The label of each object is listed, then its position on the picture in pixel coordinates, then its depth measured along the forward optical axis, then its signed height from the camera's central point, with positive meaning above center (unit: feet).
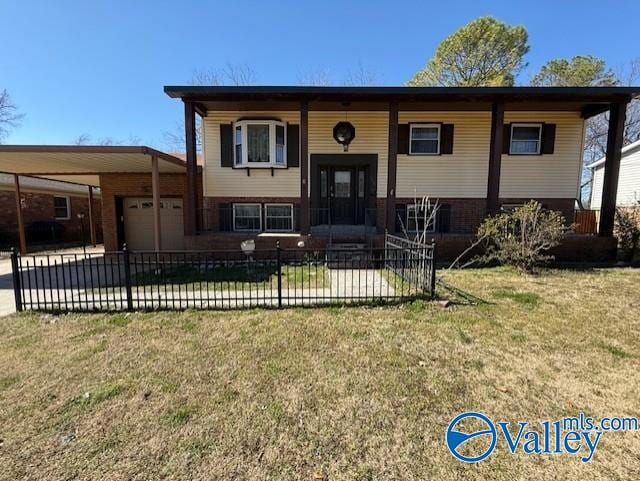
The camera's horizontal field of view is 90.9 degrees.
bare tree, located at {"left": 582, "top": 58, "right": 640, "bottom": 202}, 75.31 +20.53
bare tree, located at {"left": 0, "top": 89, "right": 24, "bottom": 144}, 80.94 +27.21
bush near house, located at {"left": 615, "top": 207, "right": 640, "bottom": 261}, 32.14 -2.32
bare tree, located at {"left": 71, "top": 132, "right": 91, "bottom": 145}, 129.59 +28.48
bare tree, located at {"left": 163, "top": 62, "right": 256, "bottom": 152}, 62.69 +17.00
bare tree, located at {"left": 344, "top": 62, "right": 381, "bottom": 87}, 64.78 +26.36
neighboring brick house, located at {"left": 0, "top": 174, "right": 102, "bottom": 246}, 50.60 -0.47
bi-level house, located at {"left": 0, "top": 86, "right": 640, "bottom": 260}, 35.60 +4.89
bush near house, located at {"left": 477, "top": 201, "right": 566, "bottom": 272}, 25.14 -2.00
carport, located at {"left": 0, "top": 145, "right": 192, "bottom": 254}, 25.31 +4.59
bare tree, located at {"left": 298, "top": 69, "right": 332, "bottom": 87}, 63.20 +26.04
